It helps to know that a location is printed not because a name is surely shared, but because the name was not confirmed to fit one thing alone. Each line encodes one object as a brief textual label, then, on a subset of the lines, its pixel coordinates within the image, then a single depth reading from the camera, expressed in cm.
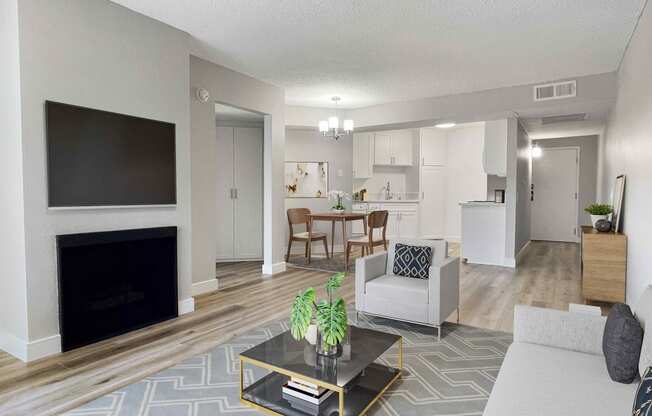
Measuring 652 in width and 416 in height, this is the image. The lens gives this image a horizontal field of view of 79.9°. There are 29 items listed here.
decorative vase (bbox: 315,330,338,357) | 199
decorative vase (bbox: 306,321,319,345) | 202
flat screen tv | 266
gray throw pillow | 152
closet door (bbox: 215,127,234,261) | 611
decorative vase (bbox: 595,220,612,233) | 394
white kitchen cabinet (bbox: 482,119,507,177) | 613
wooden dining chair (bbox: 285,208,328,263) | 598
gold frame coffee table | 184
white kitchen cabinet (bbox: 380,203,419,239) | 847
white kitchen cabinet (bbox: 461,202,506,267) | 605
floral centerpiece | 636
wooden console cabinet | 362
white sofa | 137
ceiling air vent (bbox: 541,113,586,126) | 566
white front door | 857
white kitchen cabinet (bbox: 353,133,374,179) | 802
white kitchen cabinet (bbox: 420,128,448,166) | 887
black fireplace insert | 275
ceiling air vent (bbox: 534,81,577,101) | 486
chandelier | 562
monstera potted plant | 190
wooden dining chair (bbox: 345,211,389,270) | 568
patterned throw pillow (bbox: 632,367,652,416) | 110
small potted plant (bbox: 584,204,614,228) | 428
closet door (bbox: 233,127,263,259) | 621
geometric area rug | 203
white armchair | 296
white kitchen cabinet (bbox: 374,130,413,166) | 849
